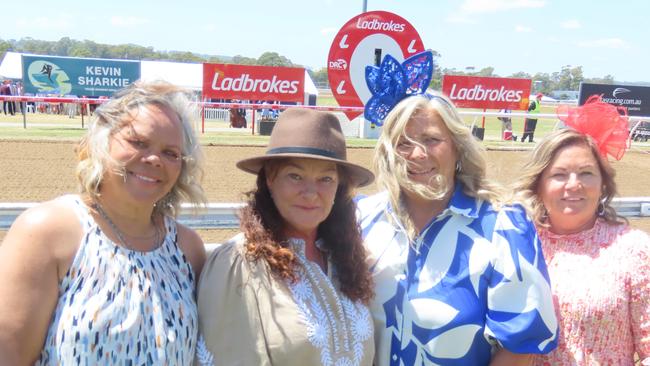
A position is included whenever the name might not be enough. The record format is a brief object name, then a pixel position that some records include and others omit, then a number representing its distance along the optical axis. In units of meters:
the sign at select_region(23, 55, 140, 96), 17.30
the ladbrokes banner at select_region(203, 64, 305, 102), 15.91
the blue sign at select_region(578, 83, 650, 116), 18.11
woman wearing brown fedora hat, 1.76
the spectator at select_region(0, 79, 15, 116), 19.45
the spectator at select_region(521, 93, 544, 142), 16.75
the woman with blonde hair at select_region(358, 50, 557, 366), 1.98
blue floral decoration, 2.35
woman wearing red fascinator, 2.11
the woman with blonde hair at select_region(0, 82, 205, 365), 1.64
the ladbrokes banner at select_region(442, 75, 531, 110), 17.72
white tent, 24.93
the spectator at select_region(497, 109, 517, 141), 17.18
